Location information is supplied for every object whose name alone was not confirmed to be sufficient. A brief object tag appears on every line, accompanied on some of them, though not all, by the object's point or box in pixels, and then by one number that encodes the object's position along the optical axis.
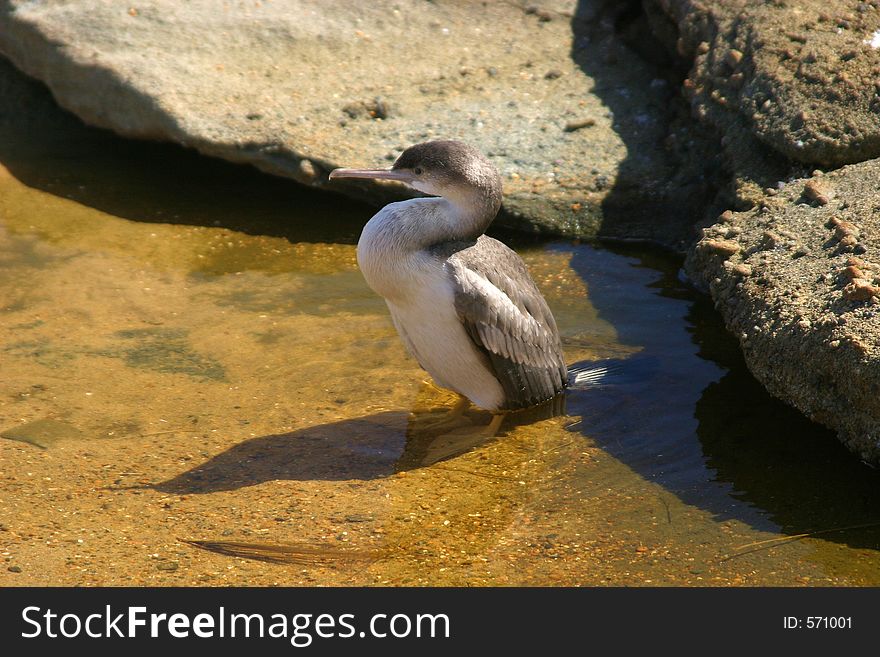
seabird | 10.16
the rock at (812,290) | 9.35
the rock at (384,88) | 14.82
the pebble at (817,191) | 11.72
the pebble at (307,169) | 14.58
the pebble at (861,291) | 9.63
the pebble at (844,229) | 10.72
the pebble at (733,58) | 14.27
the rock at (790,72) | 12.90
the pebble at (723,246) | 11.36
